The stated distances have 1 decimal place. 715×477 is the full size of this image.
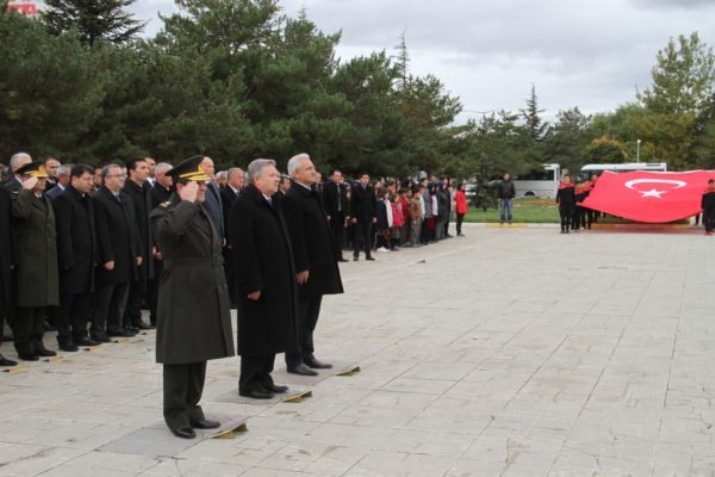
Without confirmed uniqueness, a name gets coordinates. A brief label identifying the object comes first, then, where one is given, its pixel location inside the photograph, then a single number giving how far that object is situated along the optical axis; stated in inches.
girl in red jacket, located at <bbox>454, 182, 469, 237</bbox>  1038.4
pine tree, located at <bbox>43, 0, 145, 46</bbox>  1120.2
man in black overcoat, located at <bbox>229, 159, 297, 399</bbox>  250.2
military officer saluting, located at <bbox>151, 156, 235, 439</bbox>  215.0
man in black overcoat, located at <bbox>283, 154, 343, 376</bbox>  286.4
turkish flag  1057.5
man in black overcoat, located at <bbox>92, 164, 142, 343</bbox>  354.3
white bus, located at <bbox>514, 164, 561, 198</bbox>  2554.1
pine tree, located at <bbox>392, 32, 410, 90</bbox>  2456.1
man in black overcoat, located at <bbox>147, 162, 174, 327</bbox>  382.9
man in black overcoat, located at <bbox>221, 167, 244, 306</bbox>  449.1
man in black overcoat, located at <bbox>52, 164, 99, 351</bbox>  339.9
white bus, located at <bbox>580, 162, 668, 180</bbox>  1795.0
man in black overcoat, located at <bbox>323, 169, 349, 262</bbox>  699.4
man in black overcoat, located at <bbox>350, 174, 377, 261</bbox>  735.7
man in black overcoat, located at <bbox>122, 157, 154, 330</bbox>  379.1
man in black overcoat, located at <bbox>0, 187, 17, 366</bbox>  309.7
